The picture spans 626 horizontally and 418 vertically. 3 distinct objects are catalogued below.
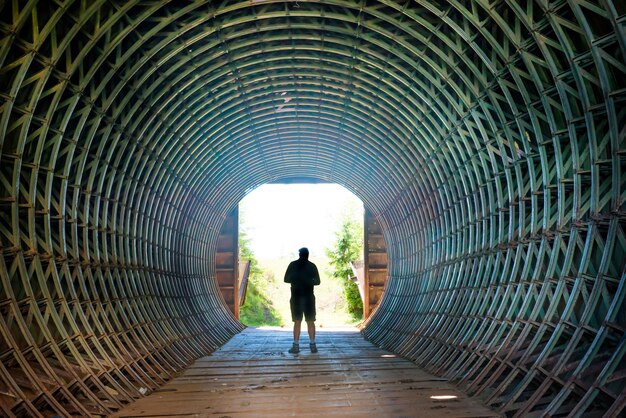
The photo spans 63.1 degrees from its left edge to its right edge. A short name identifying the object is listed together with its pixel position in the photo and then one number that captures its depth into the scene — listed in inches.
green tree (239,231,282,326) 1642.1
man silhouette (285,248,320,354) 500.4
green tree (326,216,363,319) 1357.0
